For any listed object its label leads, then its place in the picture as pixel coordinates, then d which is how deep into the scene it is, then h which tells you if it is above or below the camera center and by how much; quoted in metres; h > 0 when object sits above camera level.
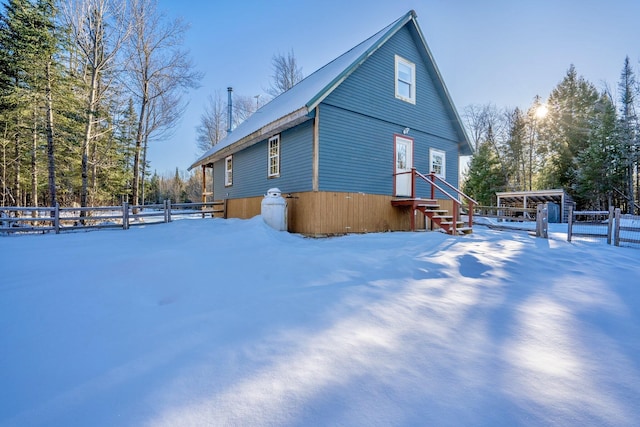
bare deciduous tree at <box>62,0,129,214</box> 13.66 +8.28
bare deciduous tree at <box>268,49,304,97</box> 23.72 +11.14
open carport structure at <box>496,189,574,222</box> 18.80 +0.59
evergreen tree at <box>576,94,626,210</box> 20.76 +3.24
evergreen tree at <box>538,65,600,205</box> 24.52 +7.05
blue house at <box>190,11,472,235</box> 8.60 +2.26
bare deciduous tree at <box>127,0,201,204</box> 16.36 +8.86
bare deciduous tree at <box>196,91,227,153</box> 29.58 +8.73
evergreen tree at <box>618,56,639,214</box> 20.06 +5.89
